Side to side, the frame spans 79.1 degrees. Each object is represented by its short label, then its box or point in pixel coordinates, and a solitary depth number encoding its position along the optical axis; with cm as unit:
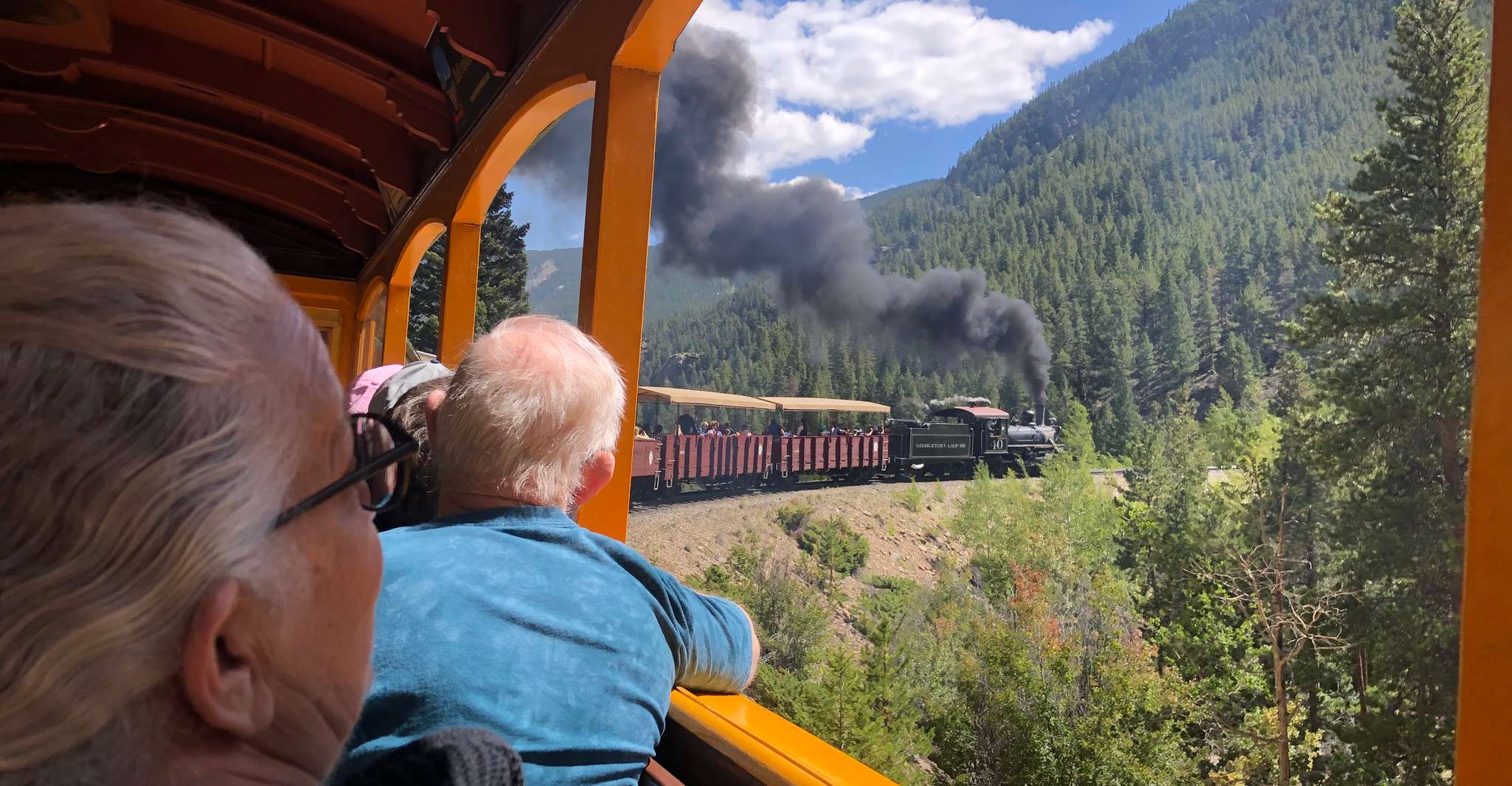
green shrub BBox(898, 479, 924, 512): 1994
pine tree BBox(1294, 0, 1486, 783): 1727
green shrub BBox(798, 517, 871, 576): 2273
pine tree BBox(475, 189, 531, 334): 2811
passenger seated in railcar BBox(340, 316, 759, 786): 87
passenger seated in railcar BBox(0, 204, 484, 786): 32
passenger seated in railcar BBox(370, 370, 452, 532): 128
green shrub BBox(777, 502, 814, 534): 1945
